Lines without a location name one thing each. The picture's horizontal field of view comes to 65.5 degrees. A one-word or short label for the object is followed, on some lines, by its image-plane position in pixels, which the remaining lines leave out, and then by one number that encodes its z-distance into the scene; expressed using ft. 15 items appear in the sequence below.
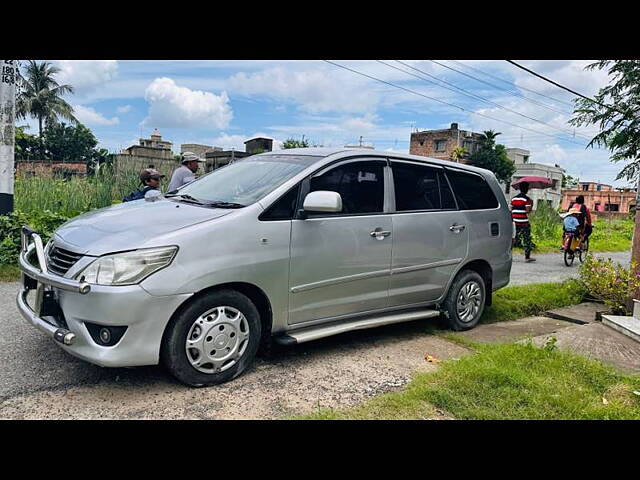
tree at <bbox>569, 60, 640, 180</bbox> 26.85
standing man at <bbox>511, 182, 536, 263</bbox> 37.88
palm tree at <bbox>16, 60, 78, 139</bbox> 143.23
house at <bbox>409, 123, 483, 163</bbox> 186.09
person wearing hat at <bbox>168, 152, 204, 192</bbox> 22.25
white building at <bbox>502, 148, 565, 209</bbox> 186.27
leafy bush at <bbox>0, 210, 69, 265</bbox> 21.53
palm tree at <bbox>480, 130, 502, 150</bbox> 182.05
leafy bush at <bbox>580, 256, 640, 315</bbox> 20.44
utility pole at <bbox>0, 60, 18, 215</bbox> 22.43
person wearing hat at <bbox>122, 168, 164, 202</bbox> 19.95
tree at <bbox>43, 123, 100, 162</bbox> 158.30
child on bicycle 38.88
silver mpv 10.62
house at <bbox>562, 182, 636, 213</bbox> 217.56
